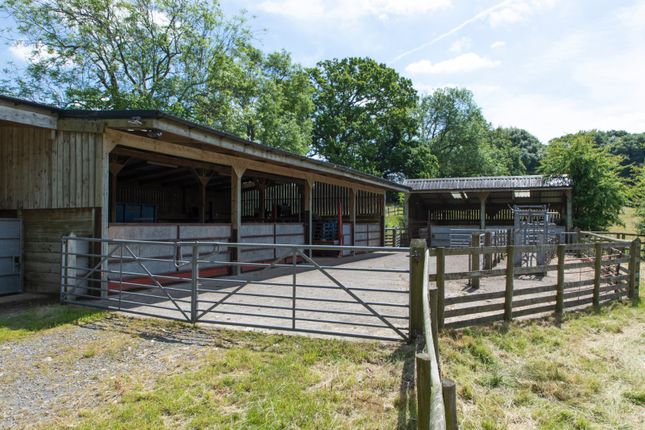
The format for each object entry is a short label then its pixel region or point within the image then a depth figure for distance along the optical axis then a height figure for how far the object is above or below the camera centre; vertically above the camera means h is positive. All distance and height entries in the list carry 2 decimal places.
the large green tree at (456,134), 44.06 +9.25
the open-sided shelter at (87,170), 7.20 +0.93
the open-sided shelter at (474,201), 20.20 +0.90
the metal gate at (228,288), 5.36 -1.43
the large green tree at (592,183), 19.56 +1.64
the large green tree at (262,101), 22.55 +7.31
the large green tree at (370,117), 35.62 +8.73
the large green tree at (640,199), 20.47 +0.94
